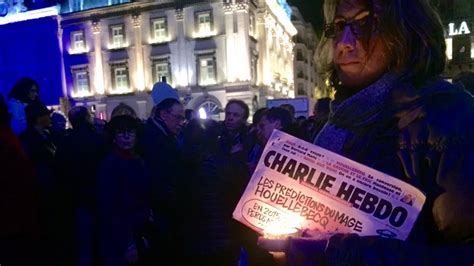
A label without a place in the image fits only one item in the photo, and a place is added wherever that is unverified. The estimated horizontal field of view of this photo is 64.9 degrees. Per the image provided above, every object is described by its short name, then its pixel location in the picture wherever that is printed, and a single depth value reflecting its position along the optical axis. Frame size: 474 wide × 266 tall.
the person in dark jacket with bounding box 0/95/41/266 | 2.90
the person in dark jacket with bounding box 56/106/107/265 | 4.74
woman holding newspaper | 1.03
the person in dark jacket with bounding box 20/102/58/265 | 4.59
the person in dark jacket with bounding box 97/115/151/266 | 3.88
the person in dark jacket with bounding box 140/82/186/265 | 4.12
